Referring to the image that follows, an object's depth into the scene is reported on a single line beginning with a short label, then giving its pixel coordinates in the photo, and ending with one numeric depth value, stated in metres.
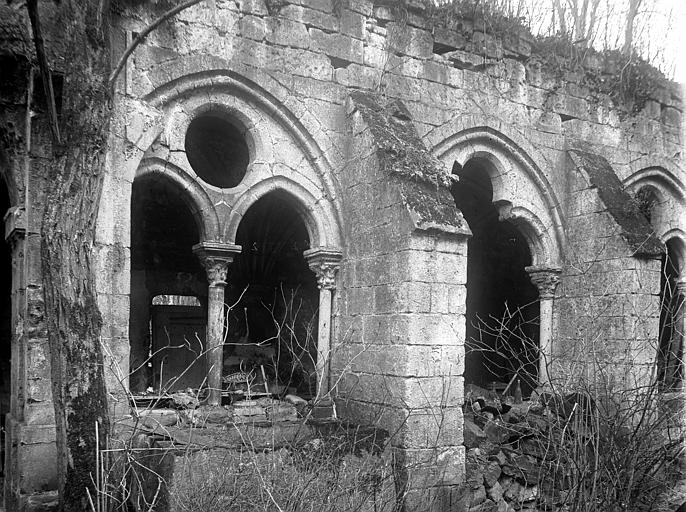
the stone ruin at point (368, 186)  5.08
